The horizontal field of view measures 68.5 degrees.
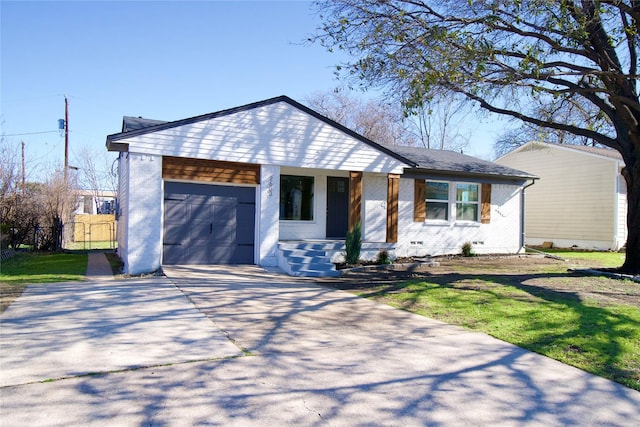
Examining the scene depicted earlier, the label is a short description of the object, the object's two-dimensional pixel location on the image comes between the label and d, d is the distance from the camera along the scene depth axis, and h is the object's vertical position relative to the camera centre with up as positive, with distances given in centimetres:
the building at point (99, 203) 3578 +100
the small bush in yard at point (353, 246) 1303 -74
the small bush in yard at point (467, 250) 1647 -100
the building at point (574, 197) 2017 +122
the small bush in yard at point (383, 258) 1400 -114
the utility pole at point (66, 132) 2497 +472
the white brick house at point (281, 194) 1141 +74
